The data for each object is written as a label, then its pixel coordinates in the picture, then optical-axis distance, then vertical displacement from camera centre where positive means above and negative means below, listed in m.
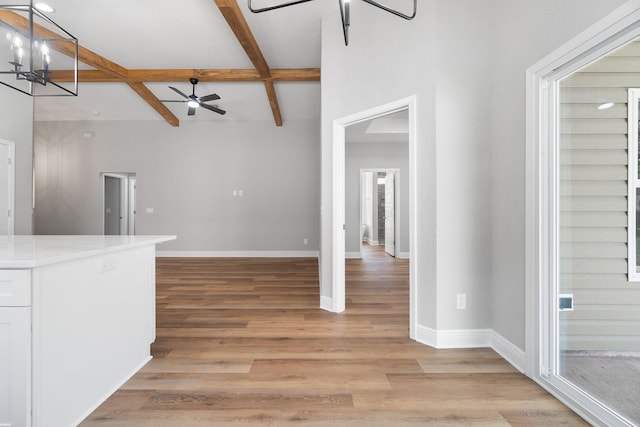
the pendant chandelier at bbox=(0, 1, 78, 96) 1.90 +2.23
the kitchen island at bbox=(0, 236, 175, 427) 1.25 -0.53
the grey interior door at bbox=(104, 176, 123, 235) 7.33 +0.26
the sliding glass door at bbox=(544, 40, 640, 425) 1.84 -0.09
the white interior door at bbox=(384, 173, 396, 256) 7.05 +0.03
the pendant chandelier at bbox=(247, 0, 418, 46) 1.85 +1.29
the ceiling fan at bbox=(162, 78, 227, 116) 4.94 +1.91
